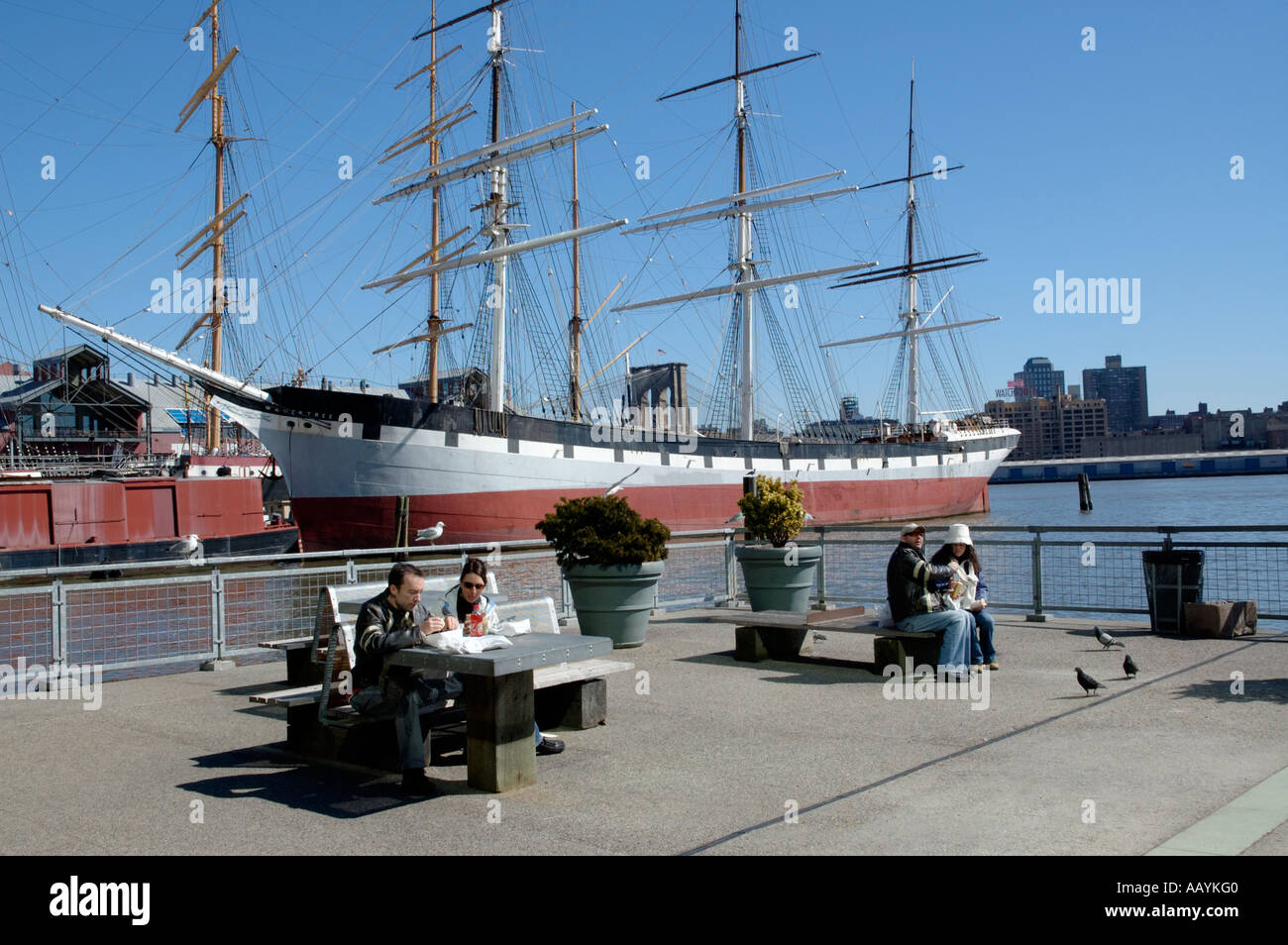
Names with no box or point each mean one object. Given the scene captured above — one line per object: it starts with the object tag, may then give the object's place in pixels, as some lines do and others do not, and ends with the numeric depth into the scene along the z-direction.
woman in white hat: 9.11
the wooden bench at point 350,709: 6.16
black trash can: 10.95
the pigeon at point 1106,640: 9.74
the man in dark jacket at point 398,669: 5.66
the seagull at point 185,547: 26.24
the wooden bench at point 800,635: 8.90
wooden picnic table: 5.61
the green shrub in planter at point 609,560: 10.87
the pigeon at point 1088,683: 7.73
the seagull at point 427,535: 31.75
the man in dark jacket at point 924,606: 8.66
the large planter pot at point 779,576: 12.23
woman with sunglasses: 6.52
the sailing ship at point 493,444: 37.41
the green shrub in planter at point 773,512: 12.45
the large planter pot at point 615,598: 10.90
